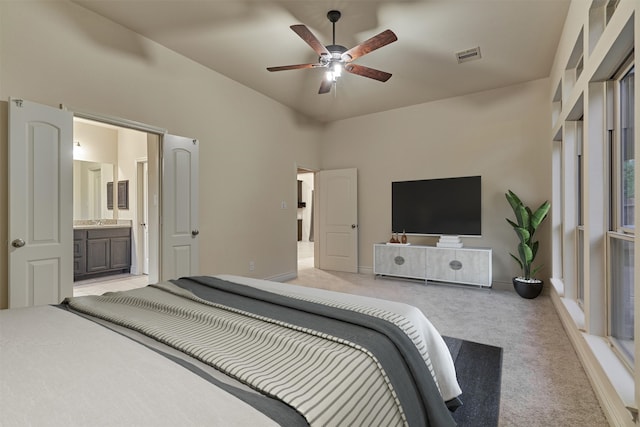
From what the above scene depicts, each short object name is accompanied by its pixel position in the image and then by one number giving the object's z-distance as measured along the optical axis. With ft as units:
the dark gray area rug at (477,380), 5.38
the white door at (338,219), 18.39
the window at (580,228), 9.23
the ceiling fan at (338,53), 8.16
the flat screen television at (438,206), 14.64
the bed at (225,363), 2.25
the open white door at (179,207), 10.81
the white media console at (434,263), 13.83
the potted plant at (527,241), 12.41
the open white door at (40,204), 7.53
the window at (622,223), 5.86
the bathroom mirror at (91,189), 17.72
